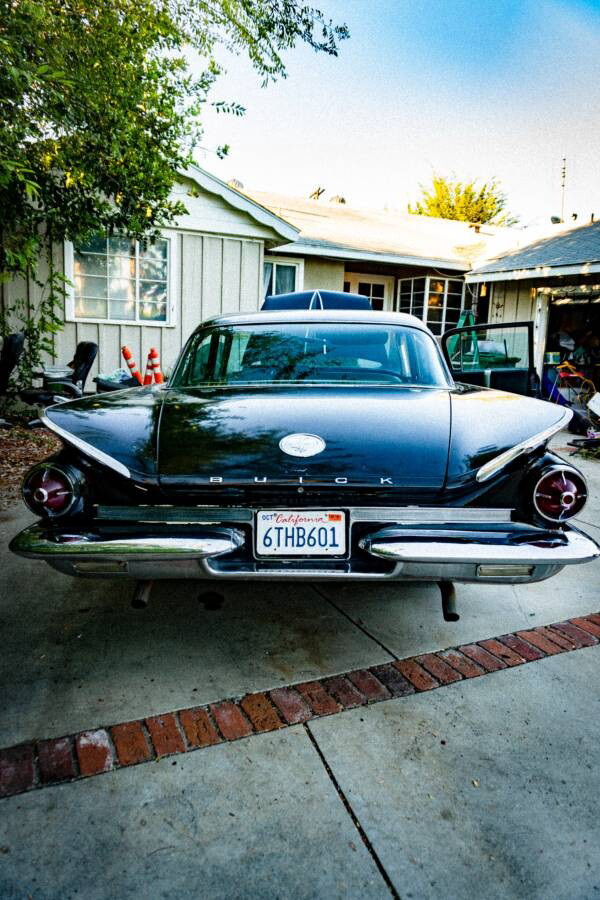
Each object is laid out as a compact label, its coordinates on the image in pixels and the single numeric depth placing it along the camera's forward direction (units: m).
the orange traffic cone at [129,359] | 8.41
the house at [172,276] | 8.75
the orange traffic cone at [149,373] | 8.26
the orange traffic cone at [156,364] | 8.42
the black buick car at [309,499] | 2.09
